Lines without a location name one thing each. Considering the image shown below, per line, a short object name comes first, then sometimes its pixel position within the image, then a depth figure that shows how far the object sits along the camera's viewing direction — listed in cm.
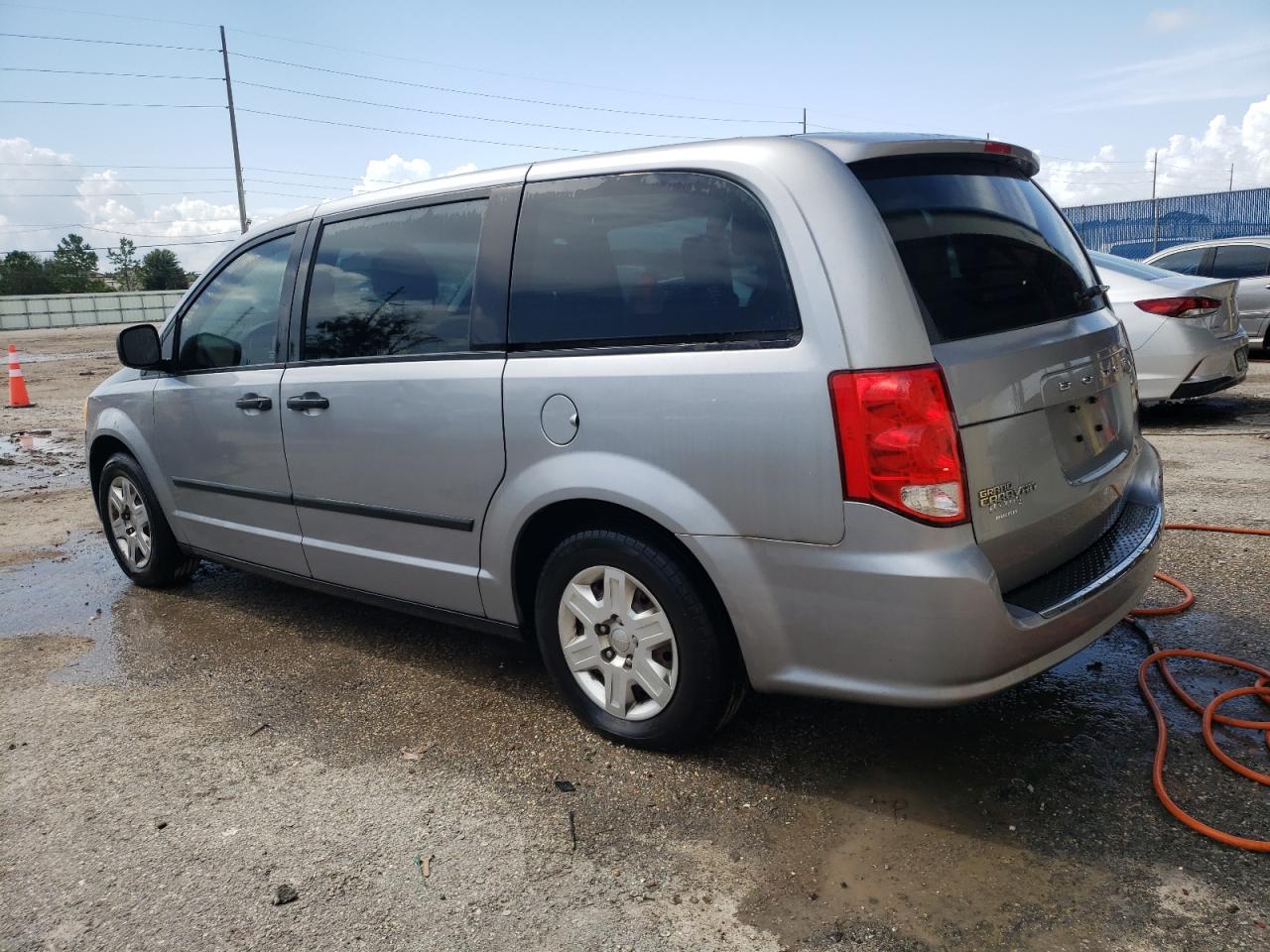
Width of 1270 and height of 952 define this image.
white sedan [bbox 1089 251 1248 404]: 782
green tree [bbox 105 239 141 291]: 9156
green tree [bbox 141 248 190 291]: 8712
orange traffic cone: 1434
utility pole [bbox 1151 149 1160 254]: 3334
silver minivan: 254
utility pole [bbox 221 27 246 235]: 4400
